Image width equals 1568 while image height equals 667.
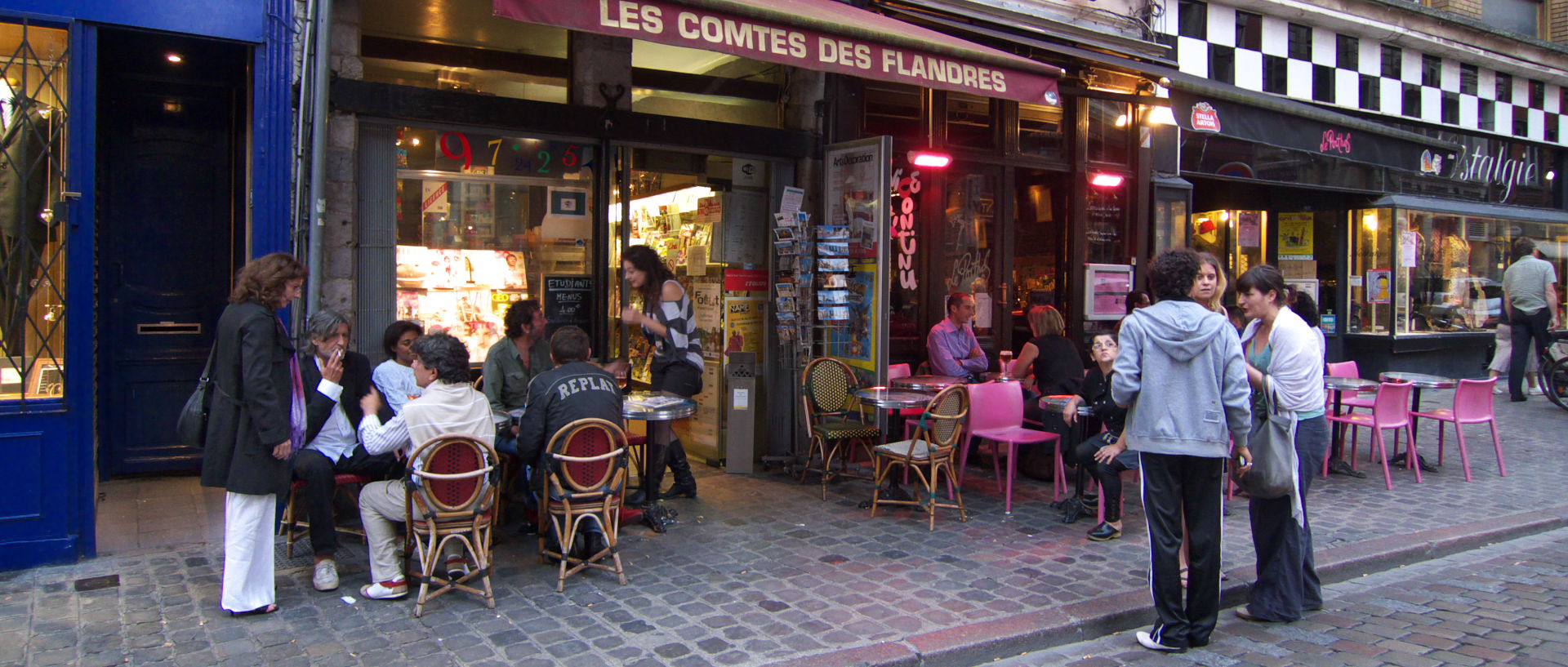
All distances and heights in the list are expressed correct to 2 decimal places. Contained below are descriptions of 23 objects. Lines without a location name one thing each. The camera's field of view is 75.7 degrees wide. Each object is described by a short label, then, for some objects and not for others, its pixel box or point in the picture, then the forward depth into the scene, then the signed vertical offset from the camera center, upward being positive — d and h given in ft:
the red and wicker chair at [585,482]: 15.38 -2.43
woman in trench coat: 13.91 -1.44
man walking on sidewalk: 35.99 +1.23
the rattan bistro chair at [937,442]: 19.76 -2.24
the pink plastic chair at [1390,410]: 24.47 -1.90
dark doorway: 20.95 +1.90
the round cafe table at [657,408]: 18.44 -1.54
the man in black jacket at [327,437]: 15.34 -1.79
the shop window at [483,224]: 21.65 +2.28
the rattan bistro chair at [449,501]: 14.23 -2.54
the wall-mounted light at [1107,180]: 32.27 +4.82
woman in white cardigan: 14.96 -1.41
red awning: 17.03 +5.53
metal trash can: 24.63 -2.38
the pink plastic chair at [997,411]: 22.08 -1.83
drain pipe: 16.97 +3.25
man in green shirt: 19.38 -0.75
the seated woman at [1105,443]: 18.51 -2.12
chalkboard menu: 23.35 +0.57
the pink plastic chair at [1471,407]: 25.35 -1.85
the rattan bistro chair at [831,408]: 22.52 -1.89
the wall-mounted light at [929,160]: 28.17 +4.76
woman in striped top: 21.61 -0.07
